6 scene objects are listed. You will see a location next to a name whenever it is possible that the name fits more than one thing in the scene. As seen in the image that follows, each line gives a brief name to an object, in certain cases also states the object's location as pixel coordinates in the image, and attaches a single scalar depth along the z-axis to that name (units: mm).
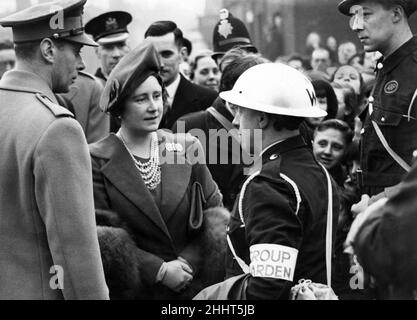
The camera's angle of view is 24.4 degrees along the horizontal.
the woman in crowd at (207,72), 9875
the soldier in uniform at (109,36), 8500
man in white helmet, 3914
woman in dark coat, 5273
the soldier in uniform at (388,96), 5660
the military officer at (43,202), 4184
